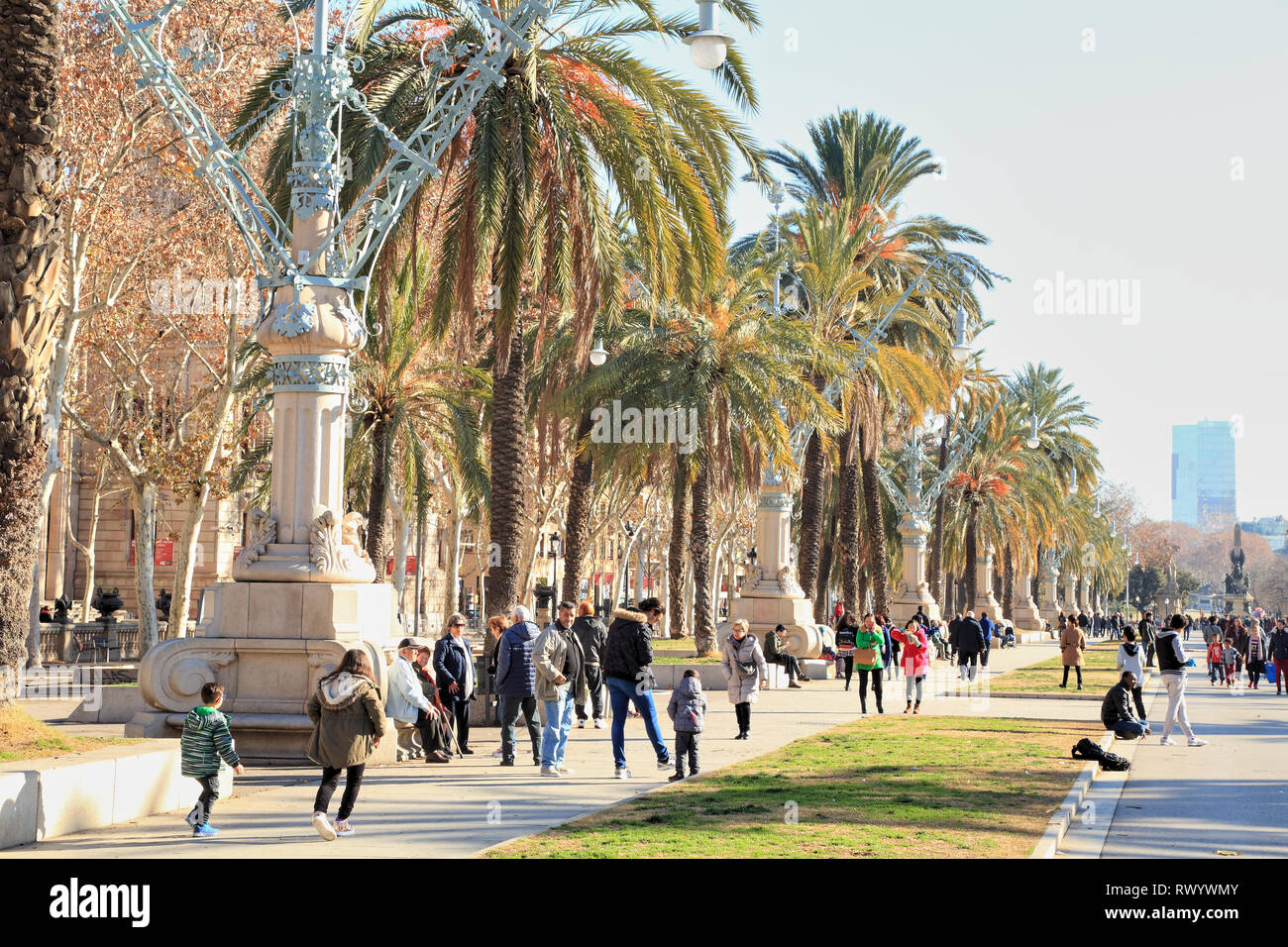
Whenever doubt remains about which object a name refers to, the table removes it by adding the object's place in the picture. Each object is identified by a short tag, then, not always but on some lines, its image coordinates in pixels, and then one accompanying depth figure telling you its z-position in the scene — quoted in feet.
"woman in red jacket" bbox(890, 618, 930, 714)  71.26
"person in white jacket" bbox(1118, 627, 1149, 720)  66.49
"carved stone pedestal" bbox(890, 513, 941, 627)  150.51
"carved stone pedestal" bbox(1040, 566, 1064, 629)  304.30
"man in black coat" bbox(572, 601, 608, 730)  51.88
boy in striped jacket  30.71
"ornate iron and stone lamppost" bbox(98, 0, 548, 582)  44.65
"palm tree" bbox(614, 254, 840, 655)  93.25
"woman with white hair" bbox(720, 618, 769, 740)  53.11
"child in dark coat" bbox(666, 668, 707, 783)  42.24
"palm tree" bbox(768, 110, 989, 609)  113.50
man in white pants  59.52
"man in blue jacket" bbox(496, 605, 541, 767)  45.80
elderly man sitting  40.83
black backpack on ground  49.80
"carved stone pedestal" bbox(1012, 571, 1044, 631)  263.29
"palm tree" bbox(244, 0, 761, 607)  58.44
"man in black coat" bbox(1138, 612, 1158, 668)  100.22
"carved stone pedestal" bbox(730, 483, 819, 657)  97.76
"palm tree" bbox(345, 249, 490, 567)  94.58
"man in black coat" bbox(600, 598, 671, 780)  43.32
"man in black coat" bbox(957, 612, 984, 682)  96.99
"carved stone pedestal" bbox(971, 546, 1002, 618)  214.69
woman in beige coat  97.45
